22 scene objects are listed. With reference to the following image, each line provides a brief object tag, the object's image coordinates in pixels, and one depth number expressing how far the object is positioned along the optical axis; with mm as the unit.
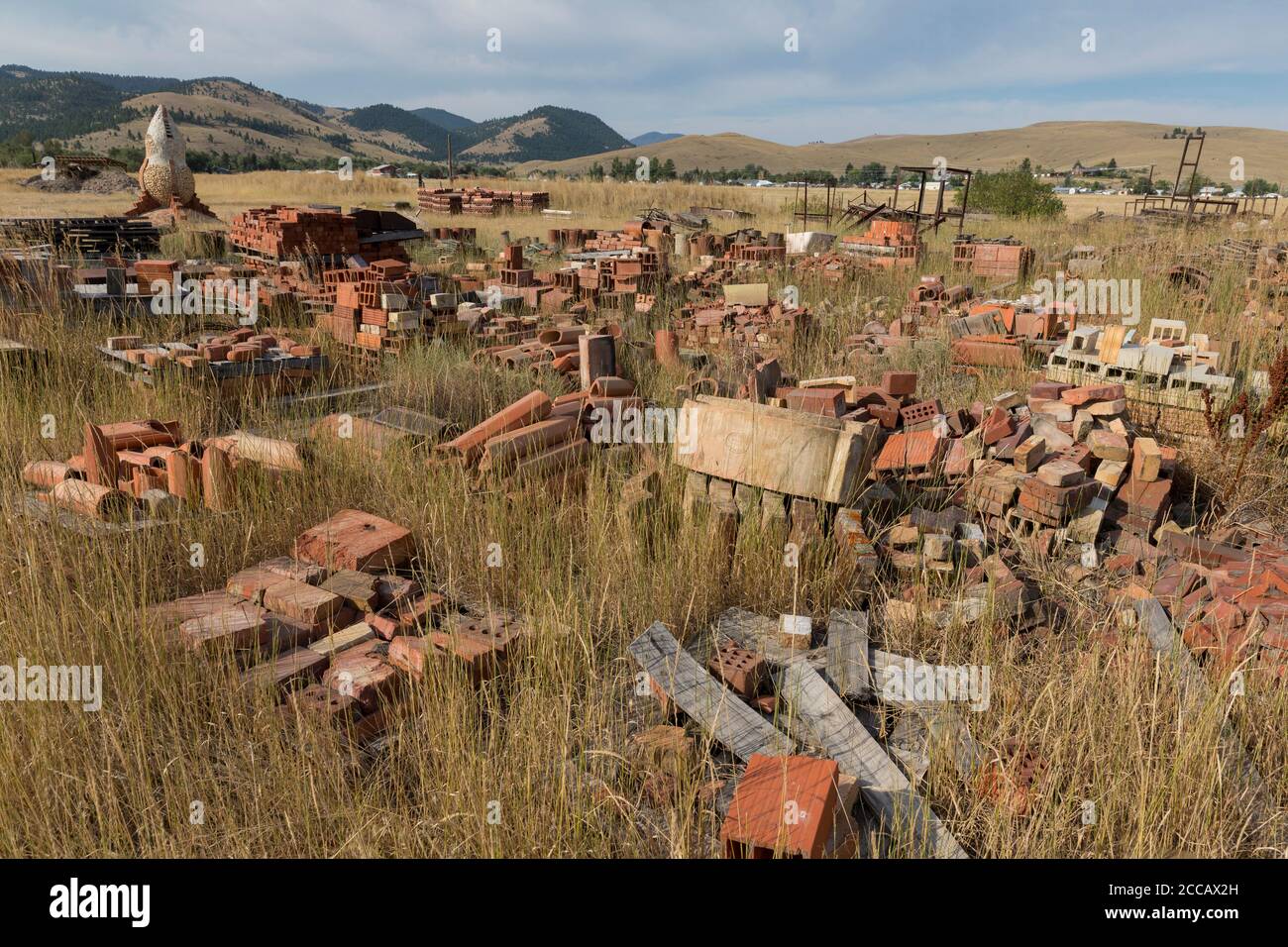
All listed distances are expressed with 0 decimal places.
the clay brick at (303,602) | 3406
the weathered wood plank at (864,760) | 2350
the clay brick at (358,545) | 3814
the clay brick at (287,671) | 2799
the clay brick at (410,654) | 2992
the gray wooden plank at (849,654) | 3090
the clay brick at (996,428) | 5131
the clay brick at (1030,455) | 4746
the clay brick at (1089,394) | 5539
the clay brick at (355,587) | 3547
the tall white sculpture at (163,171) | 19656
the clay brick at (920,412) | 5746
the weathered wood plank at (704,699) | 2740
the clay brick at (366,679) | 2902
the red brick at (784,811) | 2168
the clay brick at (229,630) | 2996
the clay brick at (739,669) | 3033
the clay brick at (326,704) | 2695
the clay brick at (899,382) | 5961
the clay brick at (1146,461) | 4734
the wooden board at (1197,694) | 2480
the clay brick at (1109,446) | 4820
